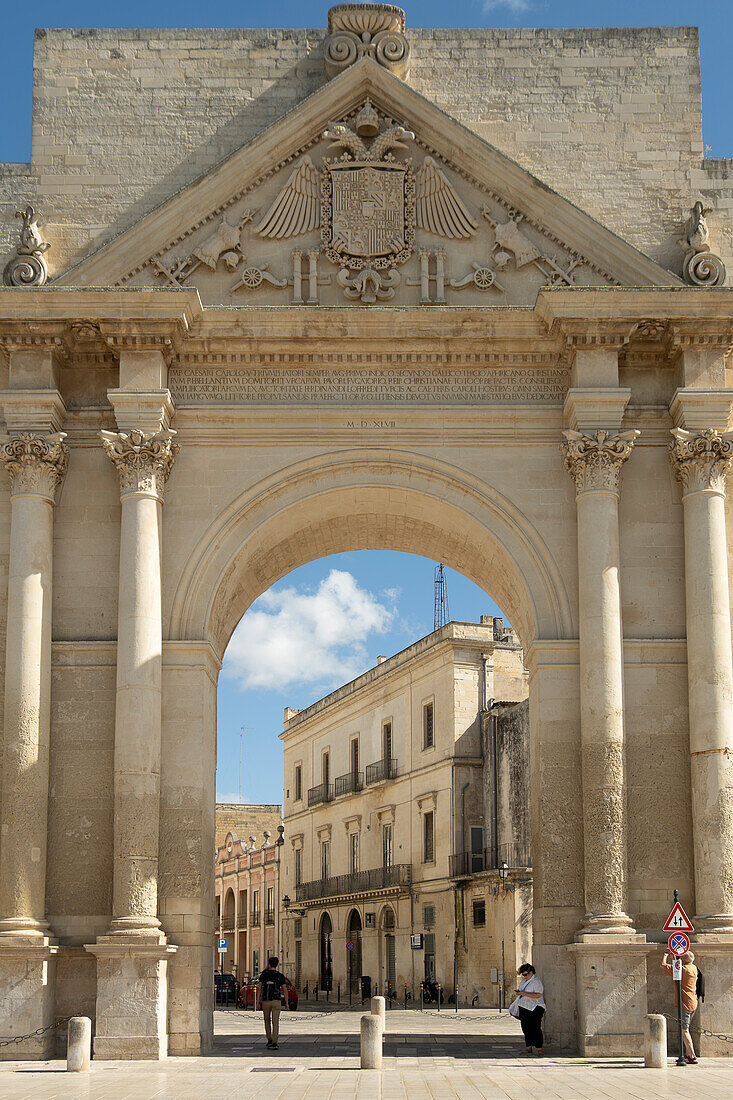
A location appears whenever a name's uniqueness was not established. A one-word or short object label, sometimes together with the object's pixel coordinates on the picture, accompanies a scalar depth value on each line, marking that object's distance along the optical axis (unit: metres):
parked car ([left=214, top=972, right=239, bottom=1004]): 48.62
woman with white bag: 18.14
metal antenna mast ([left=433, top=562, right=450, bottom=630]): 60.88
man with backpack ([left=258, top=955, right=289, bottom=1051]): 19.95
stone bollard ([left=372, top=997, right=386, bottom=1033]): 19.03
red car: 41.83
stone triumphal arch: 19.09
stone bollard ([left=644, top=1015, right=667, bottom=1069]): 16.75
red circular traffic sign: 17.31
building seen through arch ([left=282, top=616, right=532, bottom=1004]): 41.81
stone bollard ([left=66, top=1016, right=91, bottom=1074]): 16.67
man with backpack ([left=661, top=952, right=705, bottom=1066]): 17.59
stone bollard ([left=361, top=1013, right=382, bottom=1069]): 16.88
